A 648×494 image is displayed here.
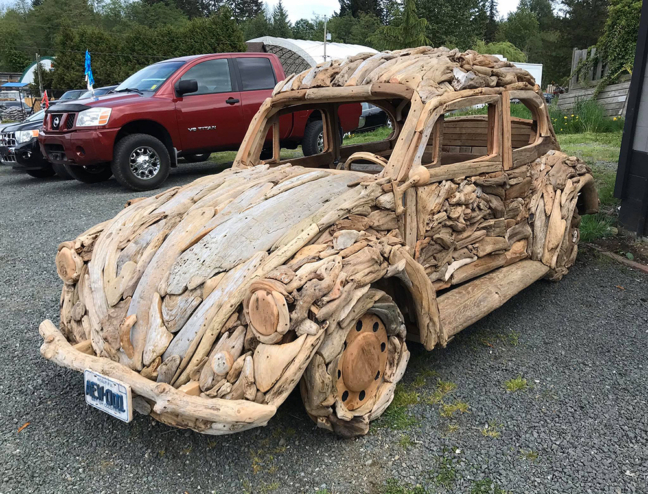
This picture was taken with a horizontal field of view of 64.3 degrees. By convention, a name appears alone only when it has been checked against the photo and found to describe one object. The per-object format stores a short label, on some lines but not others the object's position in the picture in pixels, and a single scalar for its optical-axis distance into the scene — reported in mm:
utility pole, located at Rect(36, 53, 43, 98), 29703
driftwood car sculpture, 2268
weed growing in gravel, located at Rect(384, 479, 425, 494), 2357
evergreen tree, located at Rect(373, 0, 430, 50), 20266
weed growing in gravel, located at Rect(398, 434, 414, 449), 2656
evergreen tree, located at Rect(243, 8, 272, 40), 56241
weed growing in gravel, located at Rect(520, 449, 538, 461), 2559
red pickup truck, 8039
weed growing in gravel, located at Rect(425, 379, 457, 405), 3045
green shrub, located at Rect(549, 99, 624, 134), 11844
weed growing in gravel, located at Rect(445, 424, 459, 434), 2771
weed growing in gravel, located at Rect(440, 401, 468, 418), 2915
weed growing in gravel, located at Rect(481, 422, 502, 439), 2732
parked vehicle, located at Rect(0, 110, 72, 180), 10148
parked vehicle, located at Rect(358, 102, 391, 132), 13961
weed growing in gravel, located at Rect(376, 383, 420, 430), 2820
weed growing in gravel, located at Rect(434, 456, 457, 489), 2416
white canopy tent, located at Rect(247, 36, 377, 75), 20109
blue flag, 11067
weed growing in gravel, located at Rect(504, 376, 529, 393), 3152
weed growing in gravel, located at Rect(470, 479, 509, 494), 2346
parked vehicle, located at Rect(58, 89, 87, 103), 13695
